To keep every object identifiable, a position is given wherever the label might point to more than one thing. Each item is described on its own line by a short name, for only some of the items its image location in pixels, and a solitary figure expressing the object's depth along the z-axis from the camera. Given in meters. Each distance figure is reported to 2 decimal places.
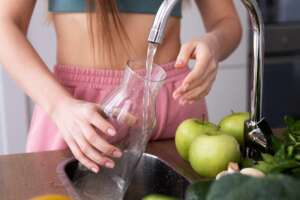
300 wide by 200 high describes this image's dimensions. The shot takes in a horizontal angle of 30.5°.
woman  0.78
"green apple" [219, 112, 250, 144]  0.77
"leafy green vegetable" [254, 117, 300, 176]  0.56
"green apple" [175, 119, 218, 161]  0.75
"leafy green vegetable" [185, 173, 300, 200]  0.41
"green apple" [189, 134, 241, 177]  0.68
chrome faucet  0.66
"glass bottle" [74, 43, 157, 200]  0.69
